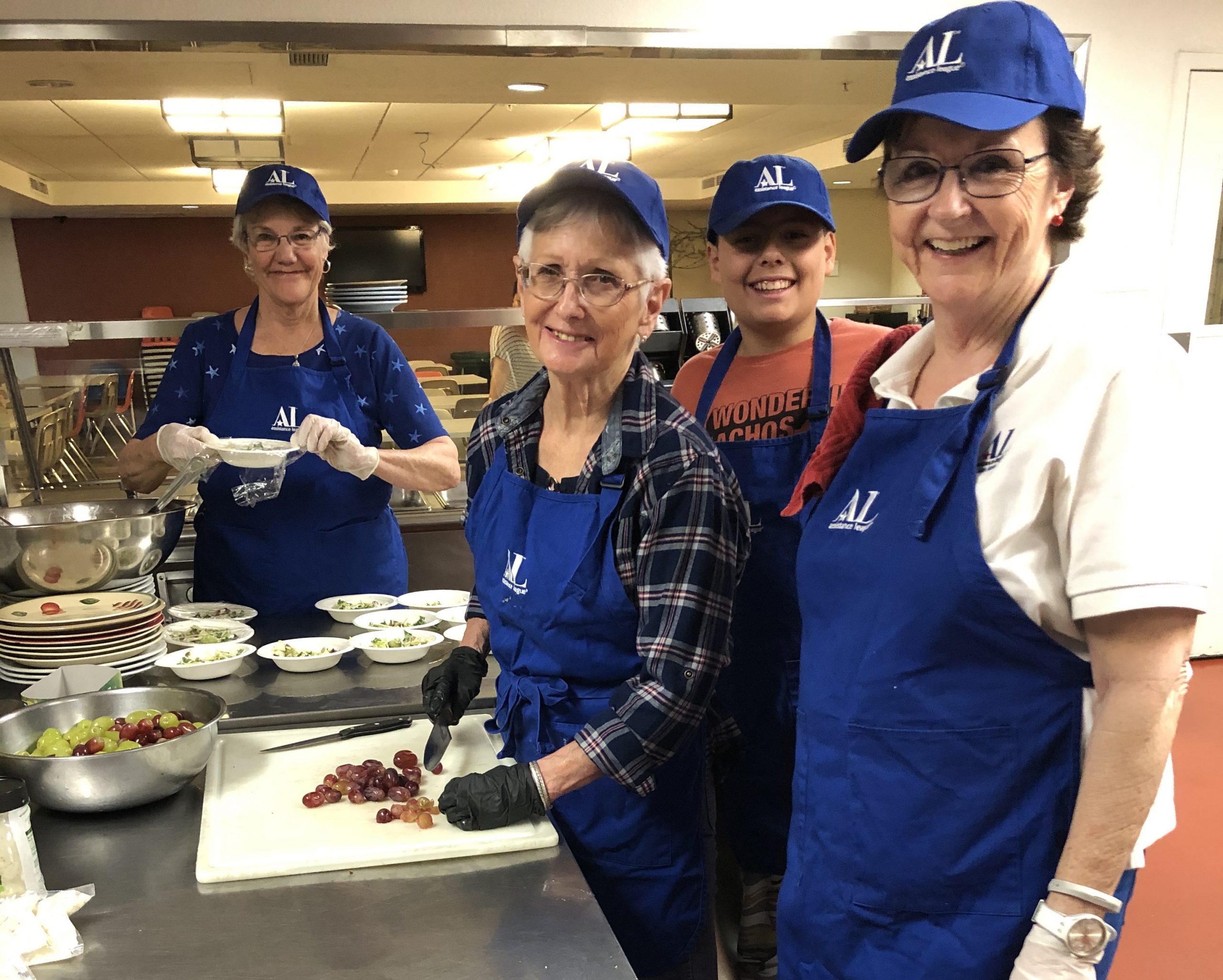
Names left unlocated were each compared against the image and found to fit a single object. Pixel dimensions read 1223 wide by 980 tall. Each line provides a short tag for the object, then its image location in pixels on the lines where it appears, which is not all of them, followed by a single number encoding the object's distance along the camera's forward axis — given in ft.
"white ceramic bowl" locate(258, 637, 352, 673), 6.39
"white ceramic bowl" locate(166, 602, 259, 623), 7.48
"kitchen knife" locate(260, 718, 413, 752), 5.21
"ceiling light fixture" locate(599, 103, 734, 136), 22.61
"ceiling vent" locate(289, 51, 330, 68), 9.77
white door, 11.27
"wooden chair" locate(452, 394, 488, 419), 19.57
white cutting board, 4.08
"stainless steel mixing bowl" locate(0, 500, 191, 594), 6.47
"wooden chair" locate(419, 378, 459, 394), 24.77
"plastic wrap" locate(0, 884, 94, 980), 3.38
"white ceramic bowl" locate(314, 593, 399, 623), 7.50
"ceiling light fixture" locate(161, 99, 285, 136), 21.72
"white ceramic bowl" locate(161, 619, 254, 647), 6.80
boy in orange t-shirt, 6.36
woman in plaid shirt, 4.40
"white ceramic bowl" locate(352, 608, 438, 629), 7.18
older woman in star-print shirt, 8.02
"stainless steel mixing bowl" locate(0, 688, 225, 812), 4.41
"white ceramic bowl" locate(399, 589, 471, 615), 7.84
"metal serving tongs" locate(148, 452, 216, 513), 6.93
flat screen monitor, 44.27
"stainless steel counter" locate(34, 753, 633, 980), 3.50
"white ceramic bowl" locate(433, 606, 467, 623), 7.38
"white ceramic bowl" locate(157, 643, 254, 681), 6.24
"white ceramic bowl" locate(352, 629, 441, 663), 6.52
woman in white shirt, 3.18
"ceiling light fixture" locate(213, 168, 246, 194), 32.22
